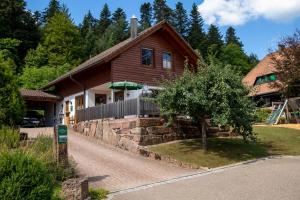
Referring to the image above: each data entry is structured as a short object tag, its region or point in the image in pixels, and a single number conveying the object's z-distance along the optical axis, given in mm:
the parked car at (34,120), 20342
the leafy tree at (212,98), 9903
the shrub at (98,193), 6292
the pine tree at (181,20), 43346
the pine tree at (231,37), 52334
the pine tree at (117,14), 49878
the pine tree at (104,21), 45854
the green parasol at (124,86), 14221
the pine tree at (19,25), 32084
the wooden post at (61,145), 7106
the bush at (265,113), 19739
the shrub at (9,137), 7207
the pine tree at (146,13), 49537
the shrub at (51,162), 6914
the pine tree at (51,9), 43424
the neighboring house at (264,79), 24336
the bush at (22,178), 4743
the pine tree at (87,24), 43457
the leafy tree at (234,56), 40683
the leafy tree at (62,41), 32846
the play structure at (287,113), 17392
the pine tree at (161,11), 46516
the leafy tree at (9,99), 8761
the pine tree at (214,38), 41072
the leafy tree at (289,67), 17494
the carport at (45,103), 20560
